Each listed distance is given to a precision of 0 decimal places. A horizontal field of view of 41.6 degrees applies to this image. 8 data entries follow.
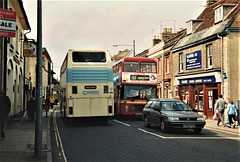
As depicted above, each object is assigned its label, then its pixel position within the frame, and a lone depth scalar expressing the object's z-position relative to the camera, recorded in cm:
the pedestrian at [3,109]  1165
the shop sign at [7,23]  684
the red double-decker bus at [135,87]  2255
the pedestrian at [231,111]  1731
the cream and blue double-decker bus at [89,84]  1723
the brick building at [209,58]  2261
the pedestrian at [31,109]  2027
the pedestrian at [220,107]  1829
